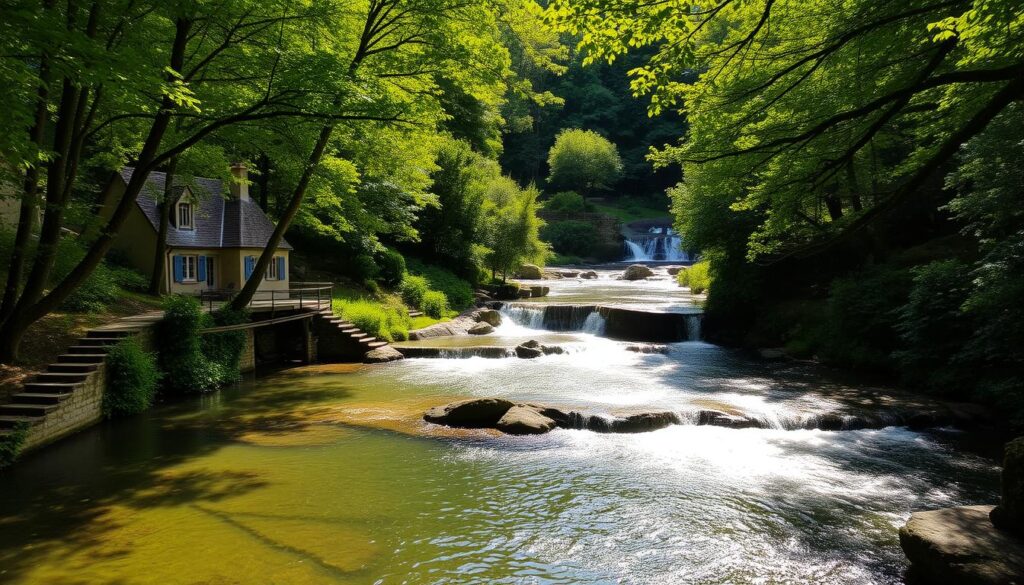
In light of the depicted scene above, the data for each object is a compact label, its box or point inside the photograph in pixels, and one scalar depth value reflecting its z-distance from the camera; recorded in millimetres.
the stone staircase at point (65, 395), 10797
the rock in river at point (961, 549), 5844
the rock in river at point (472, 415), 12758
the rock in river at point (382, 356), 20031
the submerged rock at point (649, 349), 21484
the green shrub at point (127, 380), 13102
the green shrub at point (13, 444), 9867
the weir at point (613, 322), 23812
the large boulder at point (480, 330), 25453
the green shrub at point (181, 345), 15023
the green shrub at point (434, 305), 28281
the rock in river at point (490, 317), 27859
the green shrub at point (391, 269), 29688
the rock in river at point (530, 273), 44656
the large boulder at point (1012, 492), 6312
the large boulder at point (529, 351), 20734
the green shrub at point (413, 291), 28719
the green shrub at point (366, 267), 28750
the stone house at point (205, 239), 23000
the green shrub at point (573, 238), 59438
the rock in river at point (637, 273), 43750
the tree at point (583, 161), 70562
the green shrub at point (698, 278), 33000
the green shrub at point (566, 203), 66688
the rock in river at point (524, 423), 12359
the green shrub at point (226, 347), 16625
